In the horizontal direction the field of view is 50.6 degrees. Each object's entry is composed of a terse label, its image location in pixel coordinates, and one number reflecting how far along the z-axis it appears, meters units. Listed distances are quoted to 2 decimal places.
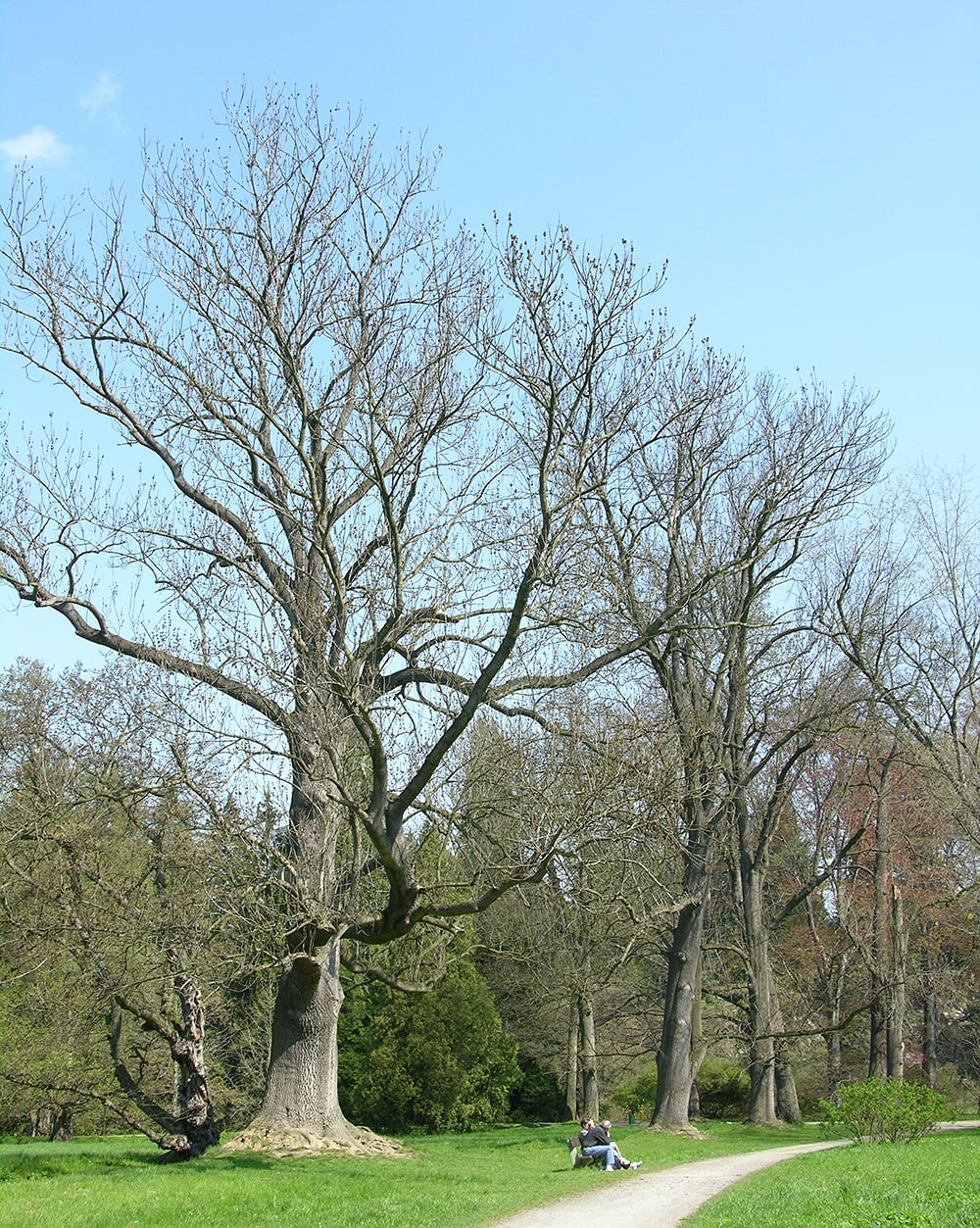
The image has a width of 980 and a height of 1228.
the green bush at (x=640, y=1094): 31.48
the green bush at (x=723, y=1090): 30.80
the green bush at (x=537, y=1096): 31.78
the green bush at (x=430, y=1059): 27.70
